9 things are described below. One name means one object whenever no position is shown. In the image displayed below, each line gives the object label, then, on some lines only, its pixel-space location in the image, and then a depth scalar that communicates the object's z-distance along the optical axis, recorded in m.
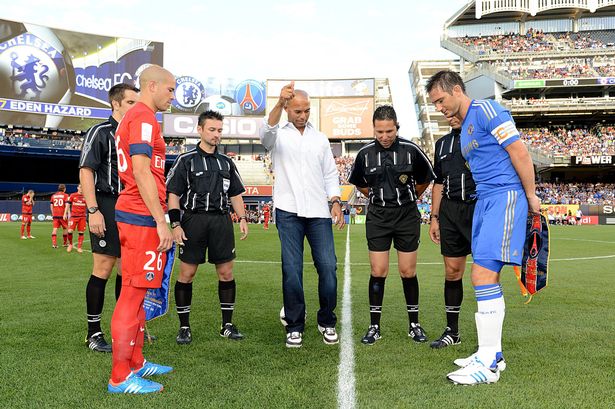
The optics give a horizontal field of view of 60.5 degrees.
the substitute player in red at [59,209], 16.08
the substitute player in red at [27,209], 19.86
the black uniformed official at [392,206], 5.03
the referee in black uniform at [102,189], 4.68
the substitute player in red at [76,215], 14.93
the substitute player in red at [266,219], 29.42
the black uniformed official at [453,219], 4.79
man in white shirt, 4.81
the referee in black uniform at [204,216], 5.07
